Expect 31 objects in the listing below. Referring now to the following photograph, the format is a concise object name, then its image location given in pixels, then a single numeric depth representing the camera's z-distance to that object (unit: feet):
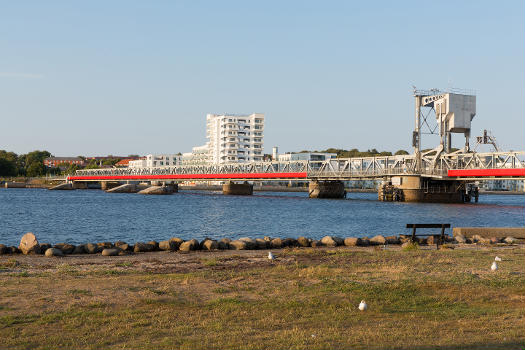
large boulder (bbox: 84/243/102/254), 85.42
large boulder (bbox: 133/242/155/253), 88.33
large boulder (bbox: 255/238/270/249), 93.40
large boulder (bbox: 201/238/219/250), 90.07
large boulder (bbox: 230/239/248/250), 91.45
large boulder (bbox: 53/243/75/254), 84.07
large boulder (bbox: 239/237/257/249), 92.18
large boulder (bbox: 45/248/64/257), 80.69
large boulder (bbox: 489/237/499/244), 100.62
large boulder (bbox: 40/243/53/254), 84.02
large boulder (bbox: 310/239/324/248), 98.26
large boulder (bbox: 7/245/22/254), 84.12
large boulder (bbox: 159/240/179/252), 90.27
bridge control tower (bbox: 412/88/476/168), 357.41
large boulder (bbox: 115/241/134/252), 87.39
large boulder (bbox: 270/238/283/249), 95.04
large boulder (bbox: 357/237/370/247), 99.82
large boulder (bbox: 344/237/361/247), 99.14
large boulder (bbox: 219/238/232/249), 91.71
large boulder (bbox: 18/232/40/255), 82.79
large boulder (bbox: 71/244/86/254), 84.95
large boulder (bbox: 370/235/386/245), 101.04
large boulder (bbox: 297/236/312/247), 97.60
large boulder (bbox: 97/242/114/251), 89.90
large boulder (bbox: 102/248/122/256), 82.94
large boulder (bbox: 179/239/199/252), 89.30
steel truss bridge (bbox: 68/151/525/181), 303.68
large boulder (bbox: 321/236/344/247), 98.63
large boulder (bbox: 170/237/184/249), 91.20
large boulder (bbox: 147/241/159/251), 90.68
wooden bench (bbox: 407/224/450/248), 93.15
